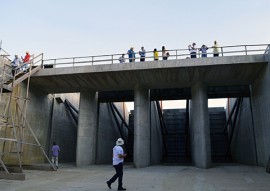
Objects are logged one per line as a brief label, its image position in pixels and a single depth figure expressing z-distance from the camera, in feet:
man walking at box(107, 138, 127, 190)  24.70
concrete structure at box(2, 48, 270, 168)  51.93
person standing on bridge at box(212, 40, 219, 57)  53.54
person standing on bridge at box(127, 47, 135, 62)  58.00
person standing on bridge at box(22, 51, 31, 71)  57.01
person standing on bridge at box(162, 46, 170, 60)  54.57
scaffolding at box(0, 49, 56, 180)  51.42
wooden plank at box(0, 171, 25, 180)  31.96
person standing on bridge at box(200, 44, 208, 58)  53.67
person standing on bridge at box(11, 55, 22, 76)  54.75
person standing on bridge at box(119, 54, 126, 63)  56.23
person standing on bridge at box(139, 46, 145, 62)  56.23
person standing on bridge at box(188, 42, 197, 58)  54.03
